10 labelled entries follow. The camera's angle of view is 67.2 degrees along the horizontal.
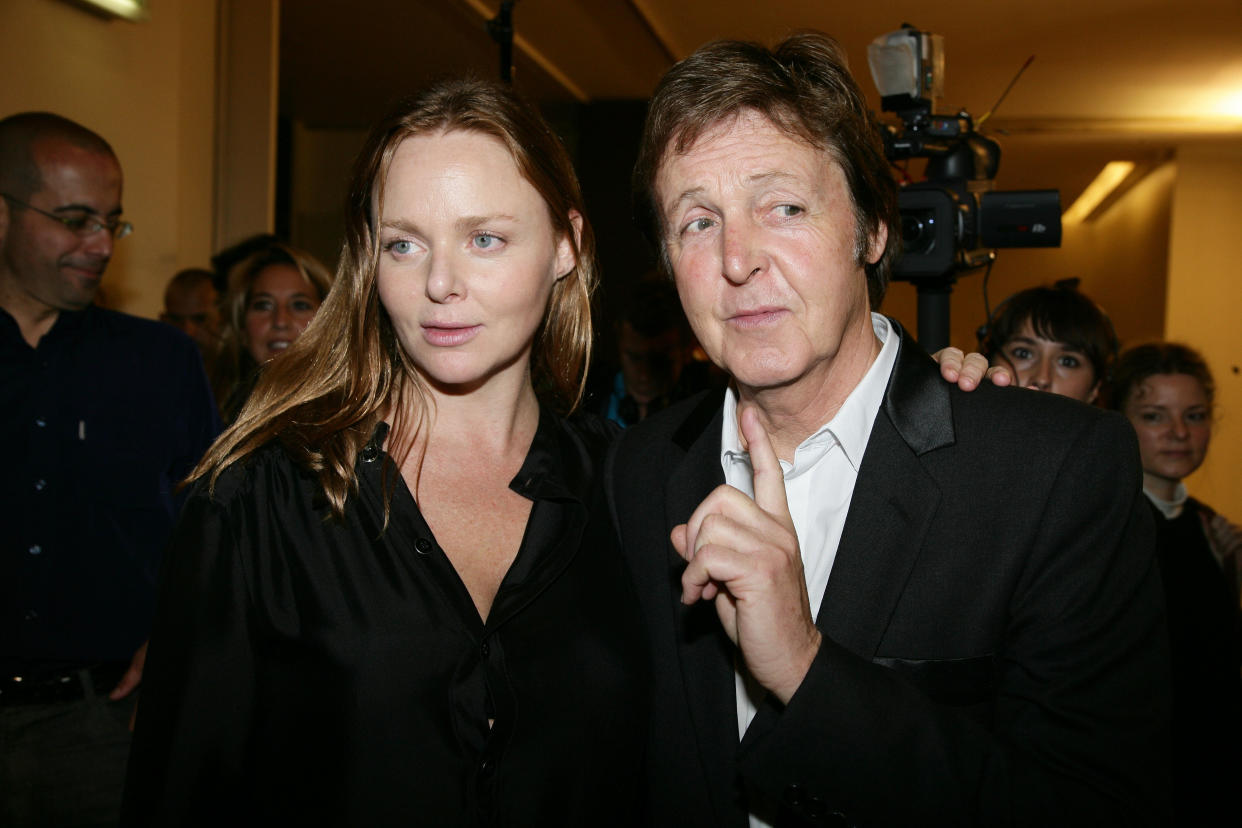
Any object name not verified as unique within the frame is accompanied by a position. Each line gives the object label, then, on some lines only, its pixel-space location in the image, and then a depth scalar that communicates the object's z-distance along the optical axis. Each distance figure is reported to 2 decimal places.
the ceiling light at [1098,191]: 9.93
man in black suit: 1.17
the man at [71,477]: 2.34
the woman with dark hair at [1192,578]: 2.58
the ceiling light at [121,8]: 3.87
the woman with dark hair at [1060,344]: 2.78
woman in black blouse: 1.33
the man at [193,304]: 4.17
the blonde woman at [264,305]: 3.22
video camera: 2.00
